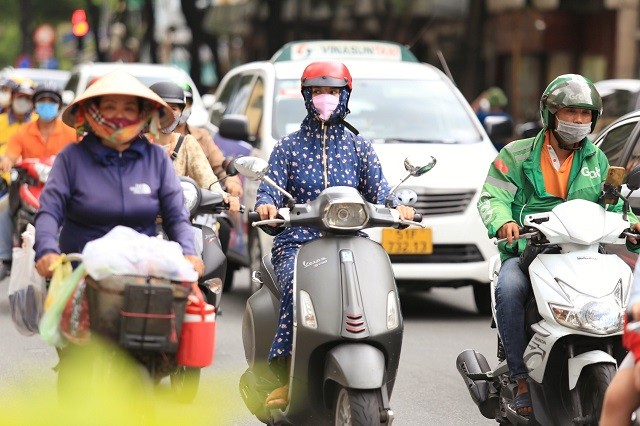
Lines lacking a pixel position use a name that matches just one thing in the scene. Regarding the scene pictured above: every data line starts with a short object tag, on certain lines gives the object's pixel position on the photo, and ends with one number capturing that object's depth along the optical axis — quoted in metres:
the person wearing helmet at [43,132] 22.41
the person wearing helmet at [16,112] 26.28
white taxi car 21.82
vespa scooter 11.03
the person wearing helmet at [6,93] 27.02
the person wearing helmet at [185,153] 16.32
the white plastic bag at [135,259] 9.46
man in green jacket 12.23
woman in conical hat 10.46
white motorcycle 11.40
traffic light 68.20
